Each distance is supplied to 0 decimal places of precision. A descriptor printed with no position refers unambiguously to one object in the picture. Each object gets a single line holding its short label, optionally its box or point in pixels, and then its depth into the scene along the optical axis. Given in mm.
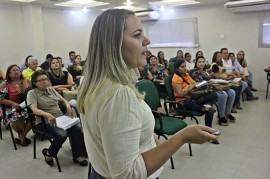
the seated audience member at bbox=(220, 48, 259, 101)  5236
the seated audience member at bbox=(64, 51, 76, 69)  6609
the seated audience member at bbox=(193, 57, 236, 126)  3978
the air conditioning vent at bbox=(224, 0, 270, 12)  5822
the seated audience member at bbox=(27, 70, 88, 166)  2750
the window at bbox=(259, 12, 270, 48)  6407
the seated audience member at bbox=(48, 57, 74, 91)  4152
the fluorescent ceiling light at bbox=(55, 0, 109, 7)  6387
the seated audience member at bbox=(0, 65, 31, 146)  3424
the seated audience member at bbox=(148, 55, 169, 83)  5359
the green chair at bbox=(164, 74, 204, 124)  3260
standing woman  658
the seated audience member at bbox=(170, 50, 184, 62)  6985
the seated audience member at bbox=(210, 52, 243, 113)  4801
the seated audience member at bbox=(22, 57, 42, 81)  4797
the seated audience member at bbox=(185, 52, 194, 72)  6635
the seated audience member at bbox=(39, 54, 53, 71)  5805
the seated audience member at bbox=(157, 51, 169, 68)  6800
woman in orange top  3355
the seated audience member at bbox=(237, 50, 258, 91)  5972
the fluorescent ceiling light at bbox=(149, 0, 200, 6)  6696
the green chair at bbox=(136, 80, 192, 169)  2621
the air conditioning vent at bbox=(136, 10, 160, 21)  7914
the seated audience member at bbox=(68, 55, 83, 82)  5645
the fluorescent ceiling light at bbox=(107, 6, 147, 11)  7609
